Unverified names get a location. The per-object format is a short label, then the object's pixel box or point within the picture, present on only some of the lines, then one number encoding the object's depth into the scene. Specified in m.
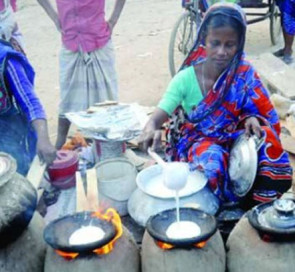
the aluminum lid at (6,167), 2.08
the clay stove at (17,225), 2.08
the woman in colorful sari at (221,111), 2.57
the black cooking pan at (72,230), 1.97
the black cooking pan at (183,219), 1.98
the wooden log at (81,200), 2.48
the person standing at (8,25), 3.89
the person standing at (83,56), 3.79
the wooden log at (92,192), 2.47
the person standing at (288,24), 5.50
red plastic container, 3.29
